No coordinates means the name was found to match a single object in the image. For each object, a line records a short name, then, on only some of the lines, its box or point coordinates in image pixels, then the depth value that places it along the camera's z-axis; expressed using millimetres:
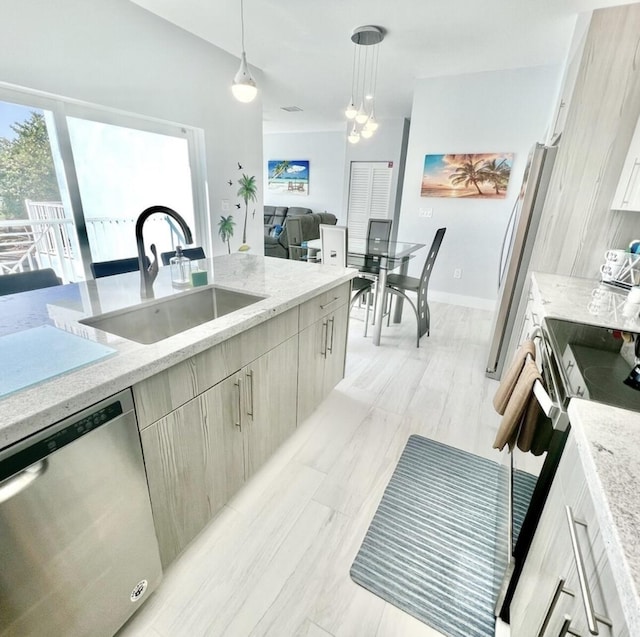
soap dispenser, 1665
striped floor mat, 1188
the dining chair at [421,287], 3096
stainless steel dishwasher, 701
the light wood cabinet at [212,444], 1059
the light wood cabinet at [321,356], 1805
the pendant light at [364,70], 2869
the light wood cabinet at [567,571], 515
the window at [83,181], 2459
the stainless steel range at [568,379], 898
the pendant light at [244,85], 2109
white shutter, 6539
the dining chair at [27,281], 1526
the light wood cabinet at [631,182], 1856
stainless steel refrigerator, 2227
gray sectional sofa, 4644
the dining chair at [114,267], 1918
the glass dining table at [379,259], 3176
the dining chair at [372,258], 3333
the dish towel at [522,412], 1057
